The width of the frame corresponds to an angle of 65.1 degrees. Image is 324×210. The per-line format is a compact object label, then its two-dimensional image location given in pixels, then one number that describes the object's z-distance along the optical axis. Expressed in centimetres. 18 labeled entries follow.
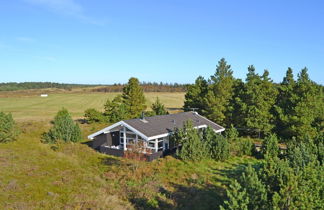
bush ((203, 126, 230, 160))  2542
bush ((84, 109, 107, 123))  4828
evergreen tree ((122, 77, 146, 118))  4931
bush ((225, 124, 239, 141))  2813
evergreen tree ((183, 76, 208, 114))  4492
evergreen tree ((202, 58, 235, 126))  4019
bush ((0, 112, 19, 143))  3108
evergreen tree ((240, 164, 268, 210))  1034
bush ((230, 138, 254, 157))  2802
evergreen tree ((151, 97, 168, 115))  4803
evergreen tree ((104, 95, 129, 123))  4816
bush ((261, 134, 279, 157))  2643
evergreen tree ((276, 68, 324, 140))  3253
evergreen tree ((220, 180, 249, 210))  1007
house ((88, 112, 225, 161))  2572
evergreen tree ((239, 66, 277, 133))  3625
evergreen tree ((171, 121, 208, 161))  2444
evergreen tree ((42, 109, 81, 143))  3238
